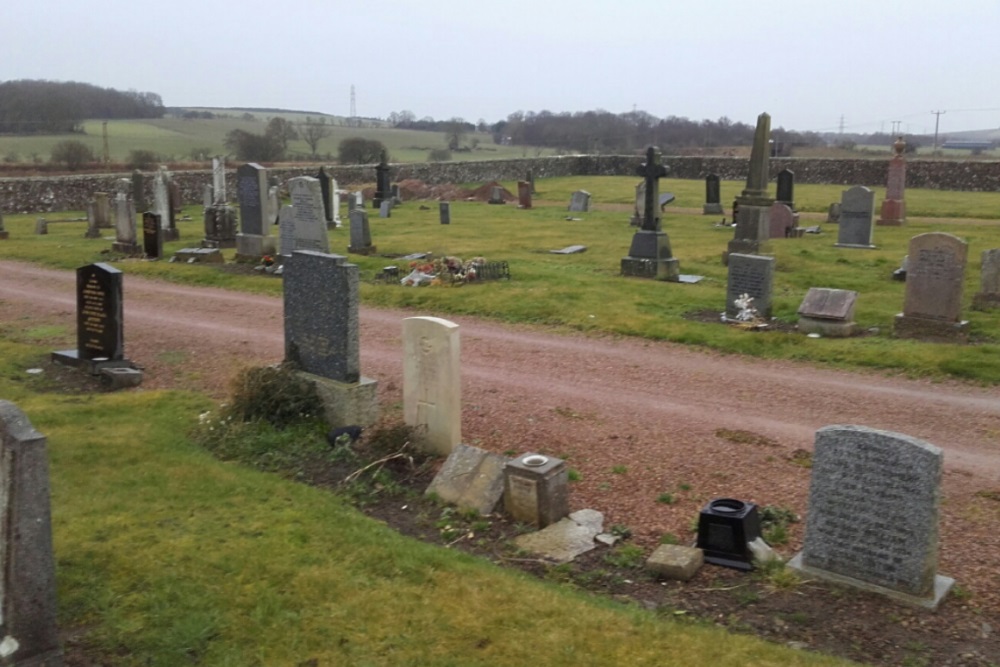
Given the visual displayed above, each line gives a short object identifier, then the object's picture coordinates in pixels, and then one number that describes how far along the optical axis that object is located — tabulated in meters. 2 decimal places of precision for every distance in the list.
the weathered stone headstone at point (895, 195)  26.47
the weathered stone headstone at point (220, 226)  21.78
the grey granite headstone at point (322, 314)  8.55
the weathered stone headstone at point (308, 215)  16.42
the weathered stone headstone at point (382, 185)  32.16
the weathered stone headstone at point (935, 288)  12.34
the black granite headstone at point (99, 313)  10.50
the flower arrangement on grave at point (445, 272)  16.86
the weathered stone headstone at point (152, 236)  20.41
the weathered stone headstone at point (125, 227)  20.86
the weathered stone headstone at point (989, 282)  13.99
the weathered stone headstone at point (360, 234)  20.56
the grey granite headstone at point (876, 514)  5.48
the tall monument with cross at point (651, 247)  17.77
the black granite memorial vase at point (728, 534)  6.04
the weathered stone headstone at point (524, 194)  33.38
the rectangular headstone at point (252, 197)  19.41
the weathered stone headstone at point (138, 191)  27.62
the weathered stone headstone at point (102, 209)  24.89
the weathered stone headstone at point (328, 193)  26.36
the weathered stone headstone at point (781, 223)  24.05
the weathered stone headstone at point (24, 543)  4.62
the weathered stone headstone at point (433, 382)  8.10
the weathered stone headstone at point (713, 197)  30.88
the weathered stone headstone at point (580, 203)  31.94
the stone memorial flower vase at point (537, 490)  6.70
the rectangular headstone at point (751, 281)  13.76
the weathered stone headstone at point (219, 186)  23.52
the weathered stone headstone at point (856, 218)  21.86
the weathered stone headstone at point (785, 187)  27.80
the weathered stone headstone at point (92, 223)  24.50
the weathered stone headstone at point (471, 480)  7.00
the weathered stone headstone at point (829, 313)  12.74
